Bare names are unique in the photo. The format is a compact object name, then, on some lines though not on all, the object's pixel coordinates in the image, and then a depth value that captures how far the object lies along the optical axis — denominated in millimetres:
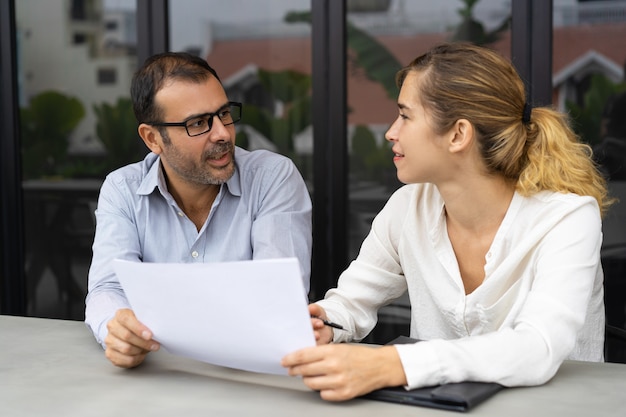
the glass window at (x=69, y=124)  4871
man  2383
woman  1741
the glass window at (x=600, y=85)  4066
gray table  1396
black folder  1386
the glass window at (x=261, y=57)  4973
